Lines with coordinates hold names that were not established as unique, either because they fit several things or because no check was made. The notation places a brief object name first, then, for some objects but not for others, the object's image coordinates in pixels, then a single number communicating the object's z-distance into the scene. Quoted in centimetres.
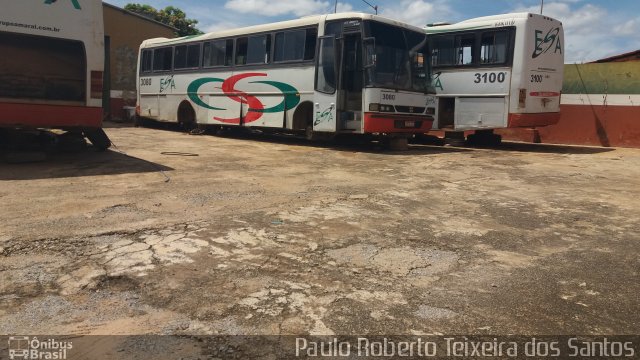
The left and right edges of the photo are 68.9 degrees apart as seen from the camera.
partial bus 703
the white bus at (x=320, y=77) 1068
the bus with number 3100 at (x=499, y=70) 1161
